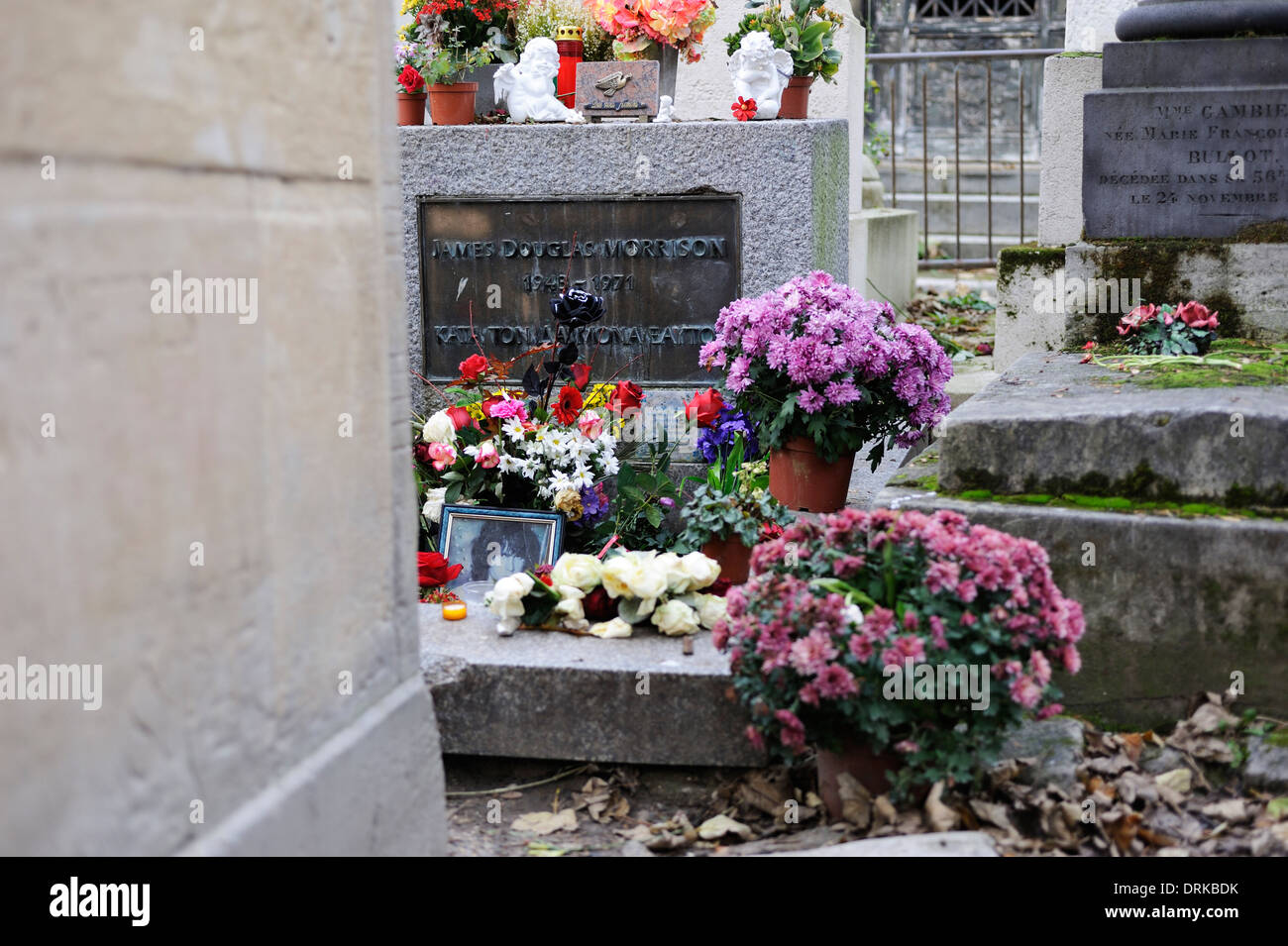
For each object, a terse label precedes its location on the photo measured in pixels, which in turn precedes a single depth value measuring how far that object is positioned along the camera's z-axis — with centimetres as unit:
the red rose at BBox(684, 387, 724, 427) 486
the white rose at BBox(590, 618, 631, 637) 356
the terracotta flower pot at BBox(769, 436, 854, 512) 446
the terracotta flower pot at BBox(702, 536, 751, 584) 412
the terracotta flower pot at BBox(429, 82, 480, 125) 544
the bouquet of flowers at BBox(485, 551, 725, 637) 356
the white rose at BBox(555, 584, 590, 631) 360
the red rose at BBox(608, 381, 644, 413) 486
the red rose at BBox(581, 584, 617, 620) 367
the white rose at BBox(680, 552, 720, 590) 365
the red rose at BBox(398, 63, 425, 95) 549
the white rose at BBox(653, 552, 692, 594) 363
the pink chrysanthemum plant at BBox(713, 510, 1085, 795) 267
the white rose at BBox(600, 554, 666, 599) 356
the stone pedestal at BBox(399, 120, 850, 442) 511
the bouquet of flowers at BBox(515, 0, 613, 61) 572
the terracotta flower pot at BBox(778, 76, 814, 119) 535
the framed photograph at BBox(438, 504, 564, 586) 452
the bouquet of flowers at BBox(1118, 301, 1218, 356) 438
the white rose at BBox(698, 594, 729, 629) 358
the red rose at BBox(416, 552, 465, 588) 416
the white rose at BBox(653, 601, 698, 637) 354
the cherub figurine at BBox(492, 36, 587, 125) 538
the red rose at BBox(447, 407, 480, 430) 474
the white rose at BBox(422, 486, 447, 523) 470
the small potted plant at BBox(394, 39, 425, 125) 550
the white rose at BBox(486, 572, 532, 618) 359
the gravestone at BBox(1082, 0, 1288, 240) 491
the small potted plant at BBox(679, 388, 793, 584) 409
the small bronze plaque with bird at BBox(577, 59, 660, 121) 529
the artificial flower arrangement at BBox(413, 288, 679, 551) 464
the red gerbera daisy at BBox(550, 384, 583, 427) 480
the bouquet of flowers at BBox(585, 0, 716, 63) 532
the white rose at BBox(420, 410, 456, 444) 470
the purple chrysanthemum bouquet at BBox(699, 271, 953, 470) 430
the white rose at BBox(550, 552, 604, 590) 367
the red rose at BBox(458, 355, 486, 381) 495
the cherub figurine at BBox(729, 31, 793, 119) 523
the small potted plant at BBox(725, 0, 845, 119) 538
